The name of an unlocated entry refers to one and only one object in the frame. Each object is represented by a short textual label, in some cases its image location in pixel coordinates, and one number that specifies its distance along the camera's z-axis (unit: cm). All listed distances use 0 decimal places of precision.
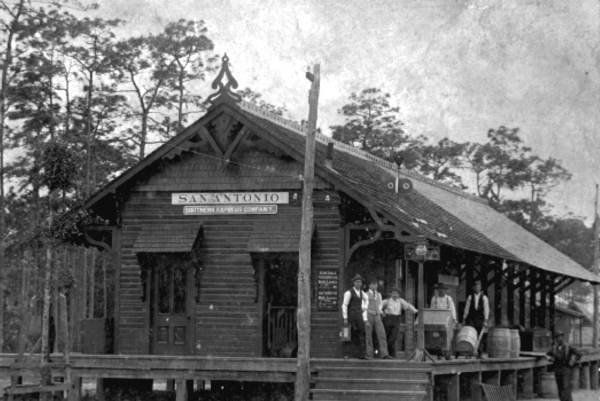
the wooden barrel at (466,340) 2205
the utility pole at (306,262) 1884
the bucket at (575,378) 3136
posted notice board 2206
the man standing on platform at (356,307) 2016
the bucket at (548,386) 2695
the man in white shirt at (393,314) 2045
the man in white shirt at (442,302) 2253
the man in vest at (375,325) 2014
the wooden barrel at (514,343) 2527
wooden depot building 2209
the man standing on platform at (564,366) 2255
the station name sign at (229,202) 2278
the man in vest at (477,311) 2358
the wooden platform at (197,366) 1925
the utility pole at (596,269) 4996
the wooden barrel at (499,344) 2477
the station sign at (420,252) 2002
